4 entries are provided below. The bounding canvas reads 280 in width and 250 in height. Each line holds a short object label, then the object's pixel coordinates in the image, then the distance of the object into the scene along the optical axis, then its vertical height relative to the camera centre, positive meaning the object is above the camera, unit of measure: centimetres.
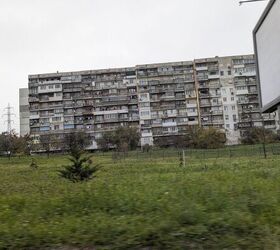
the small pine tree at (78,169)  1763 +6
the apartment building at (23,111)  10931 +1509
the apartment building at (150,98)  9569 +1477
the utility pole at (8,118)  8944 +1110
